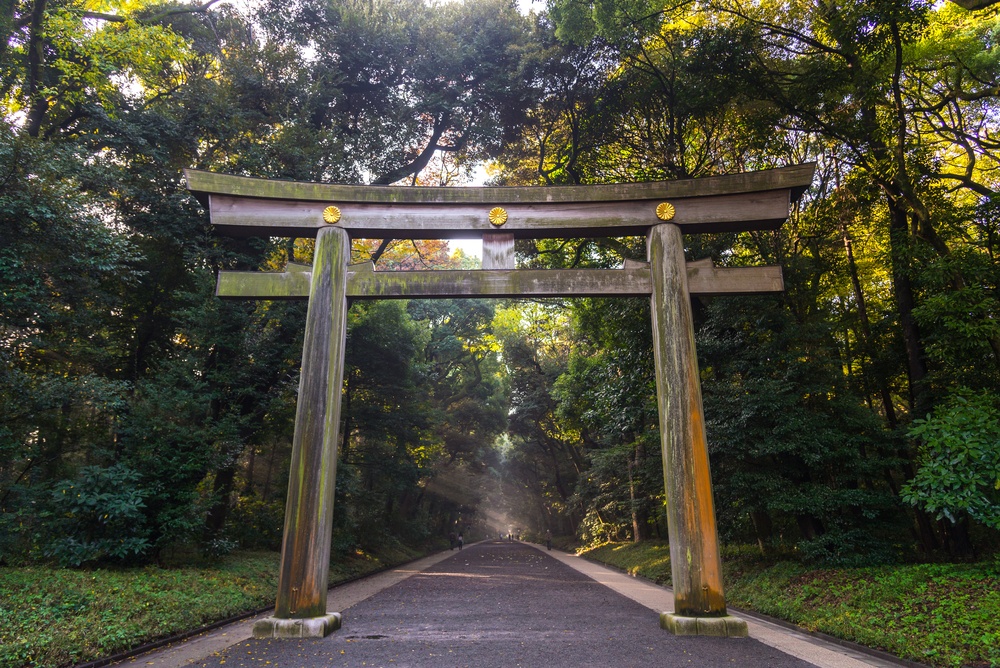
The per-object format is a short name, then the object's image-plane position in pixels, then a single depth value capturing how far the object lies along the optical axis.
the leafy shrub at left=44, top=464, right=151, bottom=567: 8.63
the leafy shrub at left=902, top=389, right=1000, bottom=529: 6.23
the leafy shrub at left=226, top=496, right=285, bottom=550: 13.97
